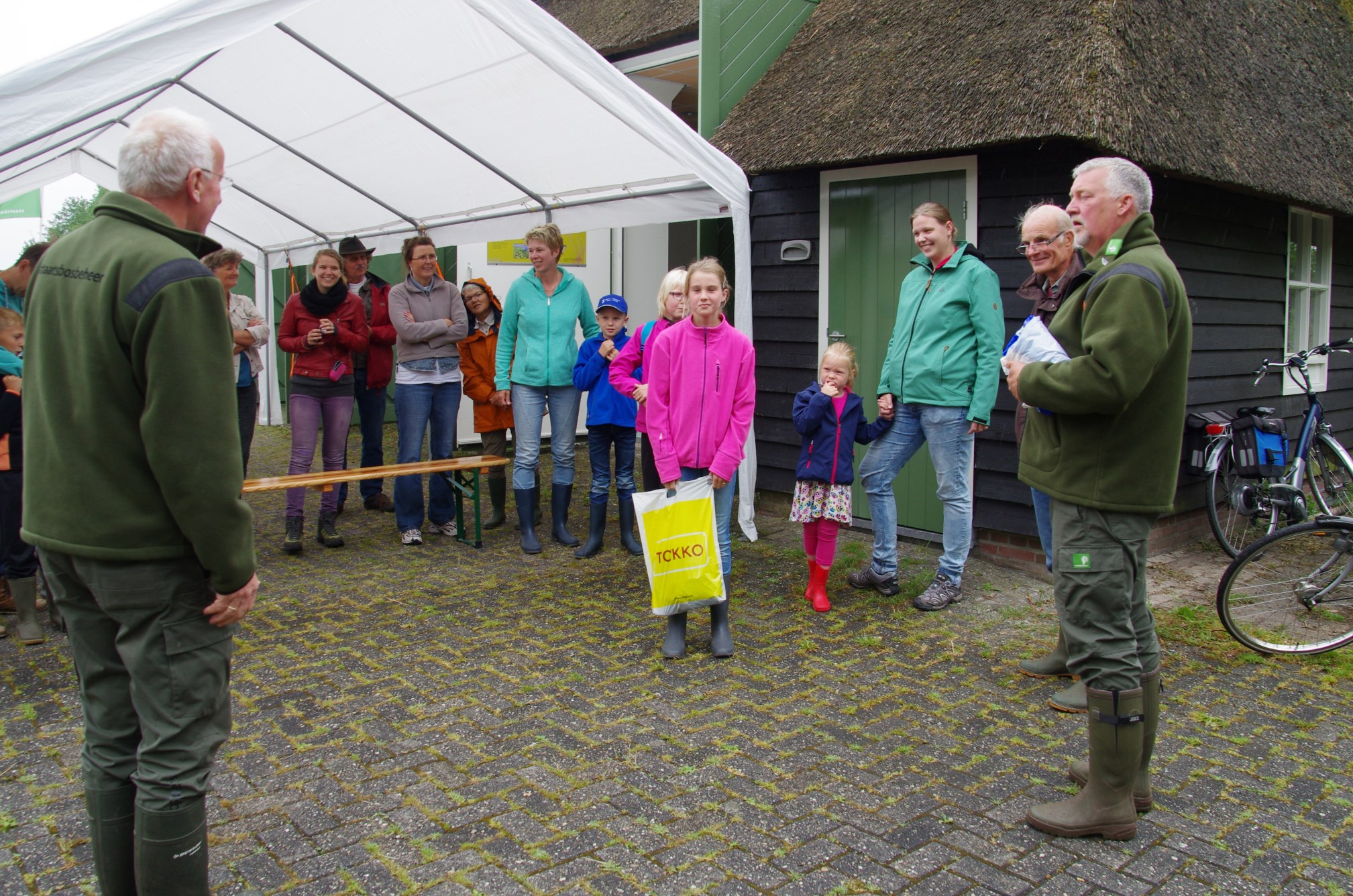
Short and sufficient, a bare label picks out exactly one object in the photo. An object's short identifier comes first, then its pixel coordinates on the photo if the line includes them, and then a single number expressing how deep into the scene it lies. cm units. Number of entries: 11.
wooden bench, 614
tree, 5875
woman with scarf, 651
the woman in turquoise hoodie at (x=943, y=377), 500
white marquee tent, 460
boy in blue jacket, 643
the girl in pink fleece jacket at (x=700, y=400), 448
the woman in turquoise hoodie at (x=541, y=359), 644
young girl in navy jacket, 514
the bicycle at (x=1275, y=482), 639
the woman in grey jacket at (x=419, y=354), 675
